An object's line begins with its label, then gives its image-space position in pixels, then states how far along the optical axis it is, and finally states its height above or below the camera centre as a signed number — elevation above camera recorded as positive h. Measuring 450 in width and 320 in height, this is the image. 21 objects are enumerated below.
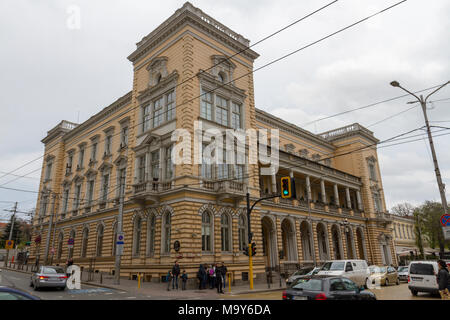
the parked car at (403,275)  30.12 -1.60
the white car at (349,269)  20.47 -0.70
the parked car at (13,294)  5.03 -0.43
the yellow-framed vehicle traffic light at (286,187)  18.08 +3.88
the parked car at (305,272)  22.16 -0.87
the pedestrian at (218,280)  20.75 -1.19
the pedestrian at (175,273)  21.21 -0.67
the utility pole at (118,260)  22.90 +0.24
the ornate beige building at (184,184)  25.36 +7.67
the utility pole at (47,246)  35.19 +2.02
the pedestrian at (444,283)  12.57 -1.01
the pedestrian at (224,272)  22.69 -0.73
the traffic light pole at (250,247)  21.52 +0.85
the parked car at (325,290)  10.57 -1.01
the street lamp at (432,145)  17.67 +6.14
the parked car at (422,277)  17.33 -1.06
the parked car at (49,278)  18.98 -0.73
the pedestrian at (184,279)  21.31 -1.07
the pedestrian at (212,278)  22.59 -1.12
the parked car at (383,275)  25.47 -1.36
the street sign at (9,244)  31.86 +2.09
